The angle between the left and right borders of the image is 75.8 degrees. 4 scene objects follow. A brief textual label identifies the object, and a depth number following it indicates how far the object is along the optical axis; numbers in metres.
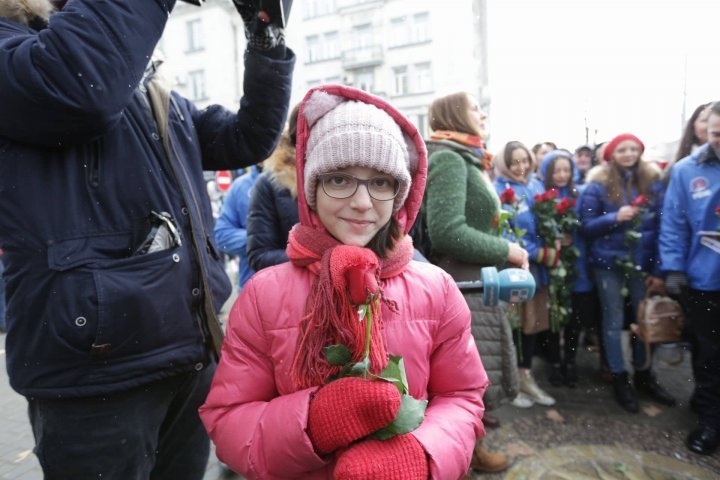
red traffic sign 11.95
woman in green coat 2.32
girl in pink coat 1.08
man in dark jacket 1.05
